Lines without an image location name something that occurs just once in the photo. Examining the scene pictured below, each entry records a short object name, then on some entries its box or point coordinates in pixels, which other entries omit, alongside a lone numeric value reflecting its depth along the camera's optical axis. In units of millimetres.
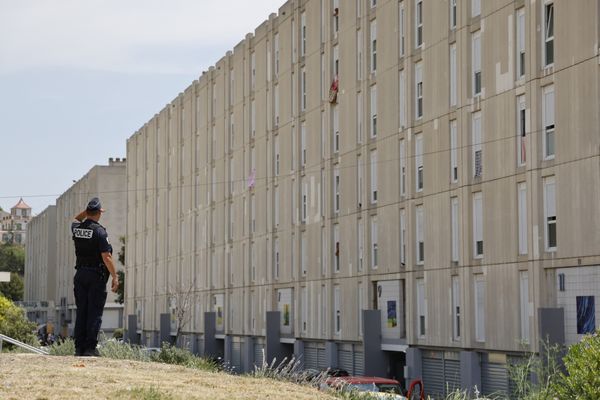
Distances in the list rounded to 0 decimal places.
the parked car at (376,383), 29781
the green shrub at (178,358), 24266
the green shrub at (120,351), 23703
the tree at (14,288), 171625
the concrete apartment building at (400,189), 32531
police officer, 19156
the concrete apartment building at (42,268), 137625
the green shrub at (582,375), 14688
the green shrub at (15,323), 47612
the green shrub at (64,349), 24000
